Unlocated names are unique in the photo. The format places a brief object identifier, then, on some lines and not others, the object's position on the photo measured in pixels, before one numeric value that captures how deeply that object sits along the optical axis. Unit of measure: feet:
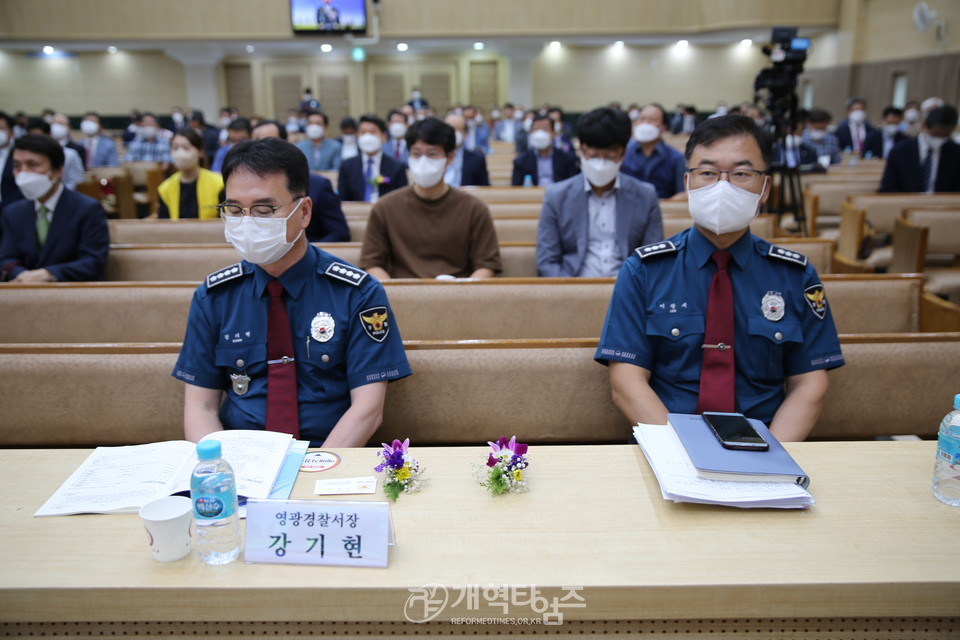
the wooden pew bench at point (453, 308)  8.83
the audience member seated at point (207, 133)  30.98
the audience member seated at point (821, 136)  26.66
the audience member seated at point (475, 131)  39.61
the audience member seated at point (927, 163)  18.47
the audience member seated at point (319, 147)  25.08
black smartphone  4.51
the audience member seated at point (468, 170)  19.44
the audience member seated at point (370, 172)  16.83
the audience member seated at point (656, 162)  17.40
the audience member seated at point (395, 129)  24.75
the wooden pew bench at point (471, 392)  6.60
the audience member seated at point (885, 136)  30.35
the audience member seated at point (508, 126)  48.38
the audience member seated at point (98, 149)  33.45
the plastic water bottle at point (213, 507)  3.72
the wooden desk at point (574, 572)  3.54
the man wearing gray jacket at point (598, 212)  10.36
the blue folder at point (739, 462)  4.26
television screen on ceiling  46.32
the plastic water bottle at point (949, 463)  4.30
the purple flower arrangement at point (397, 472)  4.42
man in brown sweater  10.72
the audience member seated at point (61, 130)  30.68
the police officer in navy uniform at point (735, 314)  6.04
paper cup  3.68
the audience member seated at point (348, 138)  26.53
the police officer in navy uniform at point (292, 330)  5.79
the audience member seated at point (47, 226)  10.77
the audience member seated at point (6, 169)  17.40
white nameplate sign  3.73
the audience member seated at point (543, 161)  20.21
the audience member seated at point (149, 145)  35.94
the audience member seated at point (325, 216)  12.66
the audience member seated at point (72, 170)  21.07
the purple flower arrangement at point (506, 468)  4.44
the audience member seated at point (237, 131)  20.31
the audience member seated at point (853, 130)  33.60
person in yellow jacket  14.79
